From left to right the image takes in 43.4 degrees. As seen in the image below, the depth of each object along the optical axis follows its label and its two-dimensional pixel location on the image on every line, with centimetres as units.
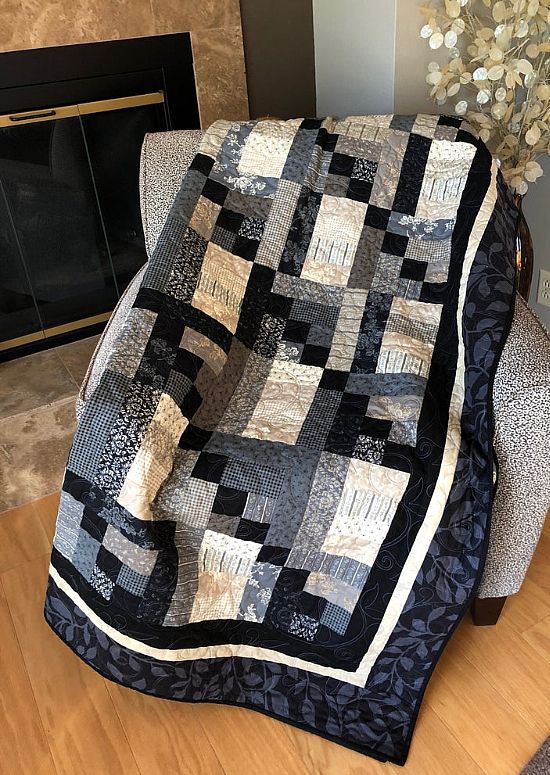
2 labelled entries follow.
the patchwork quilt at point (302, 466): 113
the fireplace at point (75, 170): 185
